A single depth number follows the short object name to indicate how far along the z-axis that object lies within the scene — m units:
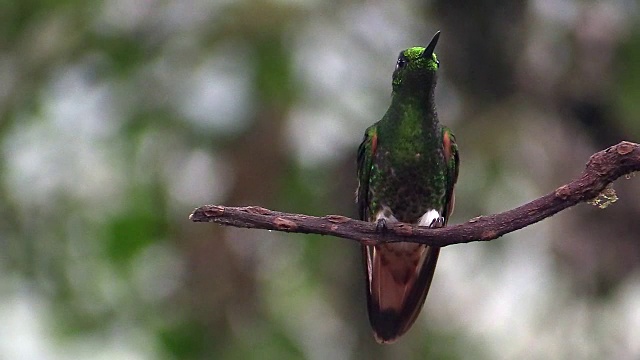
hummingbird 6.60
